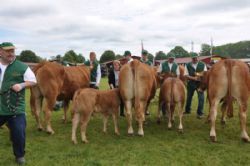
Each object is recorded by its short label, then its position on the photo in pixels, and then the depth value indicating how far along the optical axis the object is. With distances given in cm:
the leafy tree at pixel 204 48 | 11418
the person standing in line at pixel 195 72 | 1092
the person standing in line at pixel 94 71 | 1058
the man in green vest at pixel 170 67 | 1074
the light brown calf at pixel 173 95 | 852
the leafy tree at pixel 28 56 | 8369
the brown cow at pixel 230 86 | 731
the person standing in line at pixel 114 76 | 1095
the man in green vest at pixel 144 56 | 1146
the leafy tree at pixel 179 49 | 9295
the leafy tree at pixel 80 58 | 7881
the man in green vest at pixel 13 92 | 550
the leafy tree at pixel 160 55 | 8915
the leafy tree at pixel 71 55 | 6862
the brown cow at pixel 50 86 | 805
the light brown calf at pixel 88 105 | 736
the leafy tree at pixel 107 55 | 7750
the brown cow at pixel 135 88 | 789
